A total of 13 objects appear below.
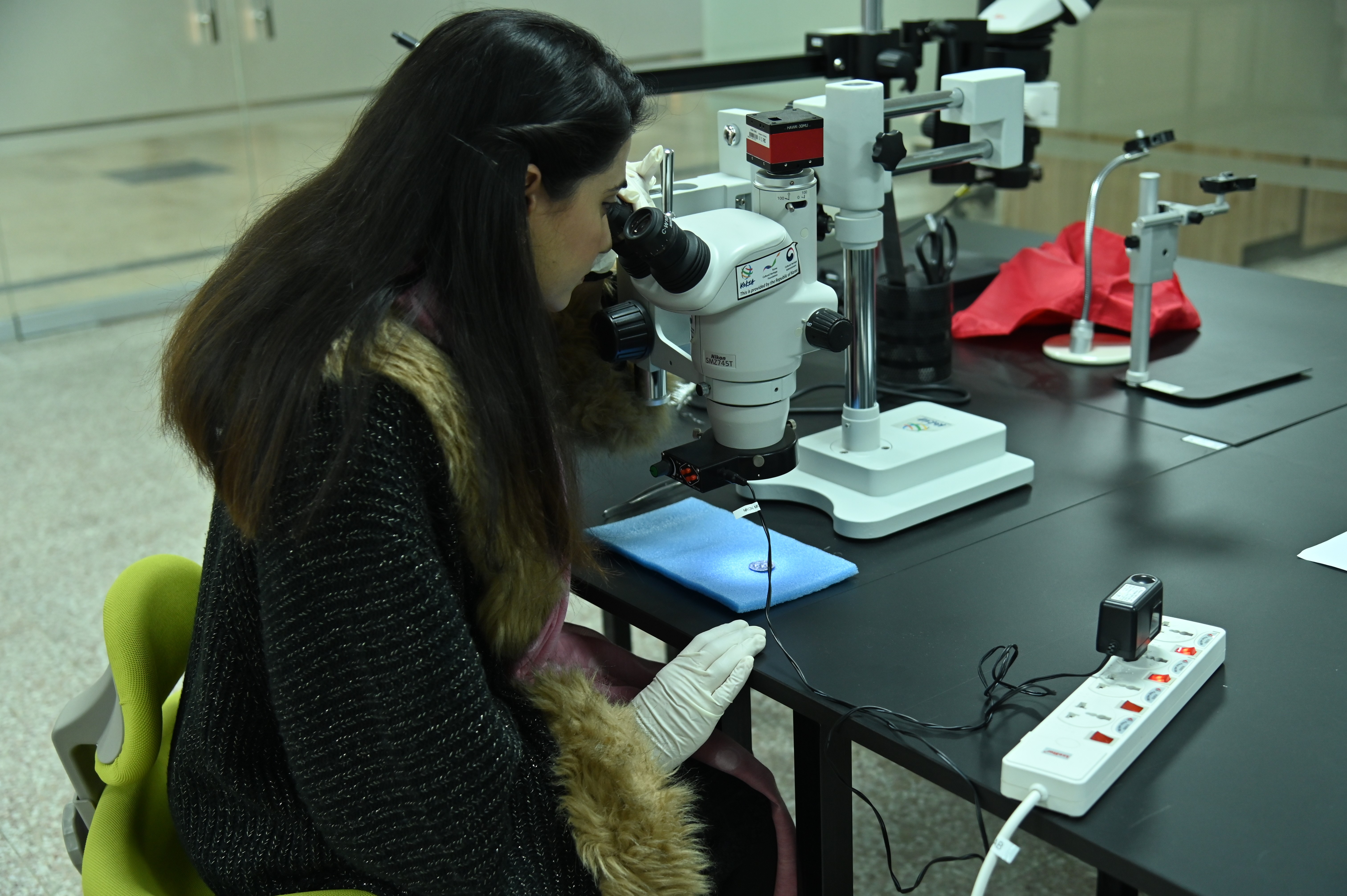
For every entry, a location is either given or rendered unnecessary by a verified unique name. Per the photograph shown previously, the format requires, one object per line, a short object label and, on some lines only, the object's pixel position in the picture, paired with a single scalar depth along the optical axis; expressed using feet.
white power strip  2.95
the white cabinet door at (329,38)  15.08
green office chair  3.65
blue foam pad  4.04
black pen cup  5.83
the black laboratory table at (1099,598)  2.91
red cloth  6.43
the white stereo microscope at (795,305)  3.92
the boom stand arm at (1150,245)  5.57
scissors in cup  5.90
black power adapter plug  3.34
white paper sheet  4.09
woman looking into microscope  3.12
